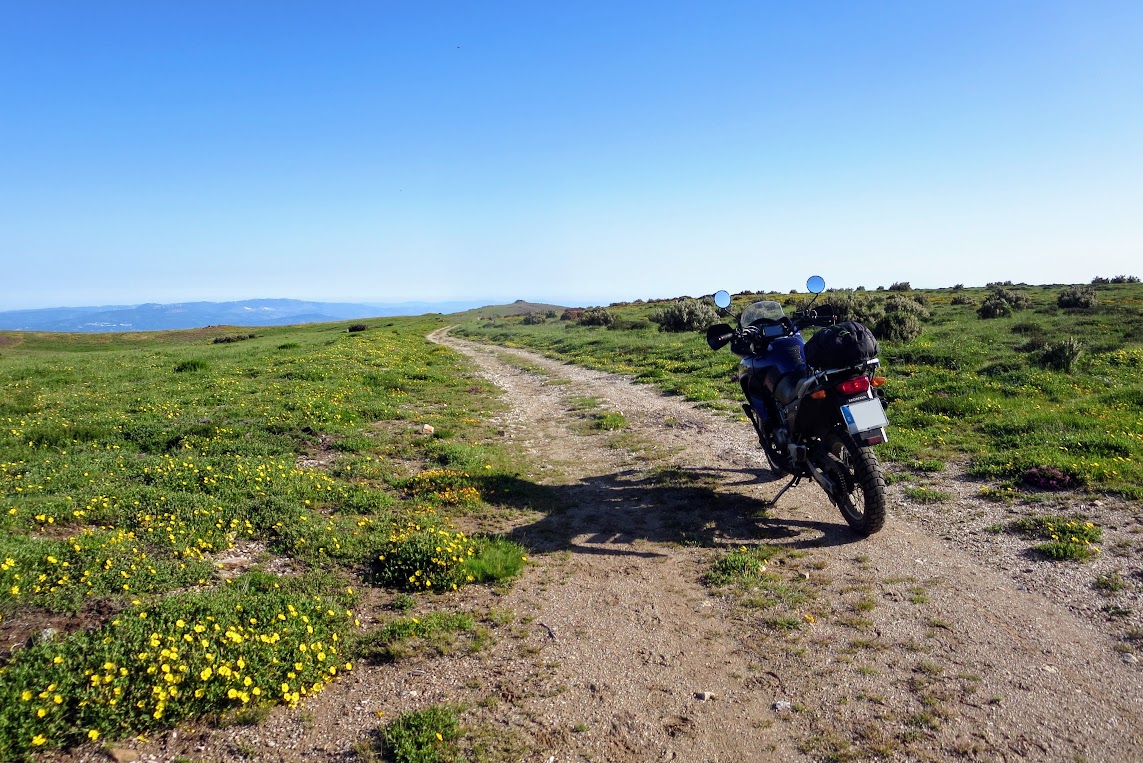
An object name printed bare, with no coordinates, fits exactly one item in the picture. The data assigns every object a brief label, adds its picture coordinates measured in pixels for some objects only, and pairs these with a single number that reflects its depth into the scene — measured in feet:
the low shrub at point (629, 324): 142.04
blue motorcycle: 22.27
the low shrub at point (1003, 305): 95.71
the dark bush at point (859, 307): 92.02
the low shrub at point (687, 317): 122.61
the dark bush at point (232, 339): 186.75
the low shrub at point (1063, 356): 48.55
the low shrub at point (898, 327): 75.56
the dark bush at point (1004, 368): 49.03
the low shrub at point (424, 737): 12.32
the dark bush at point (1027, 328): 72.23
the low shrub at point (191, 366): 70.74
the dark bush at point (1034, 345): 57.05
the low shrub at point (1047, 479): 26.71
